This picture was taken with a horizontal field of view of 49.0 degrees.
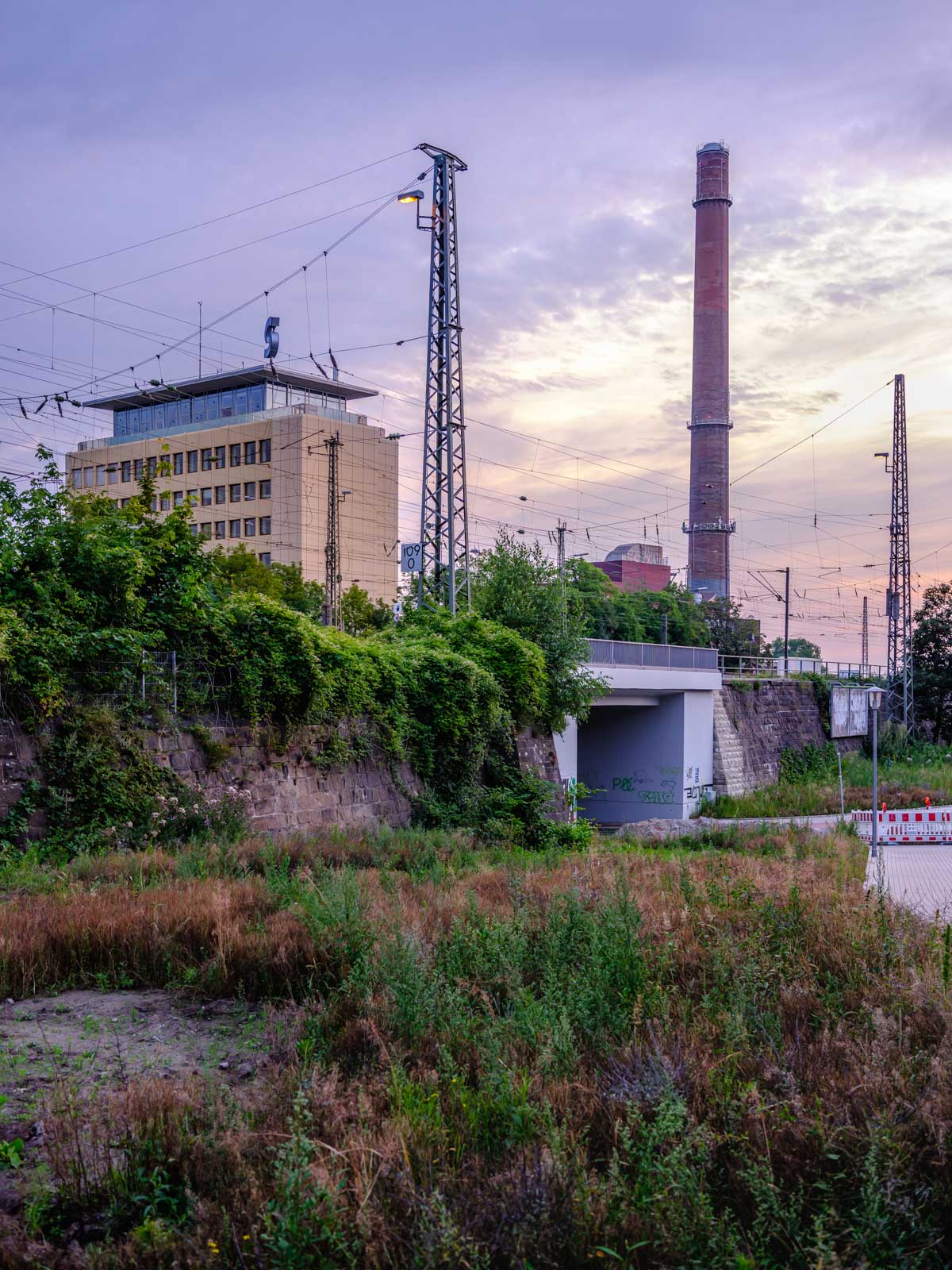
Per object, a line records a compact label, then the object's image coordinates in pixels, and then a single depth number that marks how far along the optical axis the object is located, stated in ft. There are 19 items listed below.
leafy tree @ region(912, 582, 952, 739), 190.80
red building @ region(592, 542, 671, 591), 382.22
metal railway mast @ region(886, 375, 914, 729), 167.73
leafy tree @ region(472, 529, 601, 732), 95.86
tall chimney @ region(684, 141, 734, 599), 250.98
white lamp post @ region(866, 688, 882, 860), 72.92
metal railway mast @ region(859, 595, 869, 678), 323.41
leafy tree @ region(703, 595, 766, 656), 272.92
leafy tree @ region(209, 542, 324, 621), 200.34
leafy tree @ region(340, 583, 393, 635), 202.80
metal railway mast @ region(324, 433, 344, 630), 161.20
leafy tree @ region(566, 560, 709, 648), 247.09
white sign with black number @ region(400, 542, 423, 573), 97.66
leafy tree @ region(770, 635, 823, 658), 437.58
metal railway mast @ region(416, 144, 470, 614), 96.37
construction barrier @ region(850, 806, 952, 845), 85.51
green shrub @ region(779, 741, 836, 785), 161.68
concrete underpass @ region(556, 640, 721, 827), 133.39
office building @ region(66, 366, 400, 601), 306.96
